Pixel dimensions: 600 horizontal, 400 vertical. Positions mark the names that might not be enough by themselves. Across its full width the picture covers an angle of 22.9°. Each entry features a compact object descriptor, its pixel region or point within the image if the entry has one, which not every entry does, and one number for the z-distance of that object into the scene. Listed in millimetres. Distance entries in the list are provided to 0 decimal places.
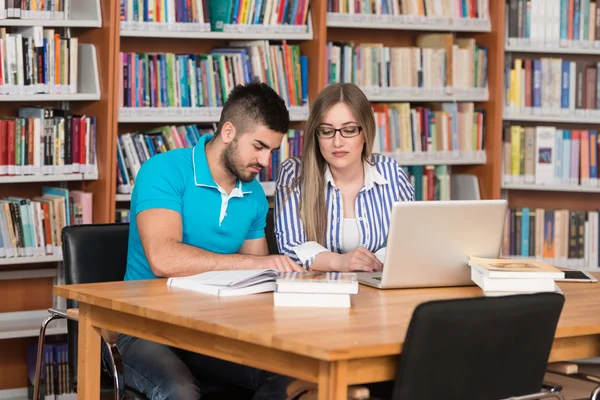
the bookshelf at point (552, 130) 7500
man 4081
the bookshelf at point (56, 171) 6054
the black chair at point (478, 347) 2902
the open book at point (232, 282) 3659
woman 4836
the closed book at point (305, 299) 3486
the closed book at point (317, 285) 3484
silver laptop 3744
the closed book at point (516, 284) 3753
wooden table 2921
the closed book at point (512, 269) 3732
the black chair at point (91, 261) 4283
